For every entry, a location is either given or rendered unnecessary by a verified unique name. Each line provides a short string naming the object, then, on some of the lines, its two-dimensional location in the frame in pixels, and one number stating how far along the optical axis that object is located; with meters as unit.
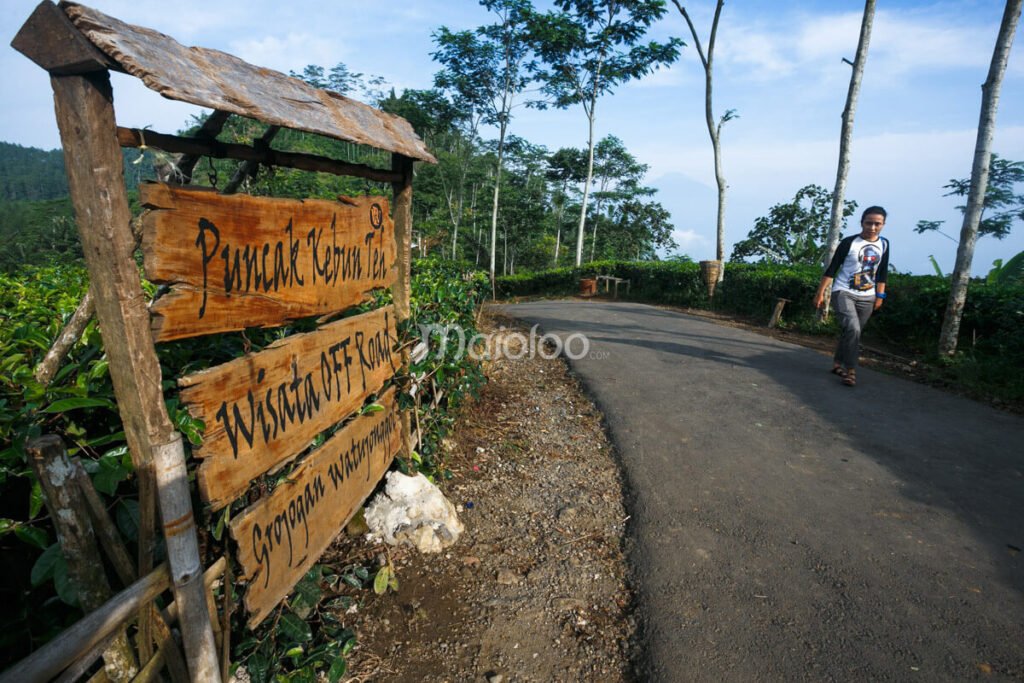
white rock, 3.06
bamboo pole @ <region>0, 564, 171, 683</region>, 1.04
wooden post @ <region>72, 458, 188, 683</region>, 1.28
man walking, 5.75
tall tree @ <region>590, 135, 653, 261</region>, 45.78
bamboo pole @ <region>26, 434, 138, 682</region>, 1.19
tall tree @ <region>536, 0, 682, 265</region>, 21.77
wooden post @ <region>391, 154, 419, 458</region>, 3.18
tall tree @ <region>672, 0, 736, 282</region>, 15.99
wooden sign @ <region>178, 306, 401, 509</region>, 1.52
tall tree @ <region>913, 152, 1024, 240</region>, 29.56
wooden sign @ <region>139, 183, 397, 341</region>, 1.37
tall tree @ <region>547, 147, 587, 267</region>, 41.78
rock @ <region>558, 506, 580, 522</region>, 3.46
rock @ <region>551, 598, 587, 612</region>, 2.64
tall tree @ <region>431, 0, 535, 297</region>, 24.42
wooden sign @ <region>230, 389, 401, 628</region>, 1.76
